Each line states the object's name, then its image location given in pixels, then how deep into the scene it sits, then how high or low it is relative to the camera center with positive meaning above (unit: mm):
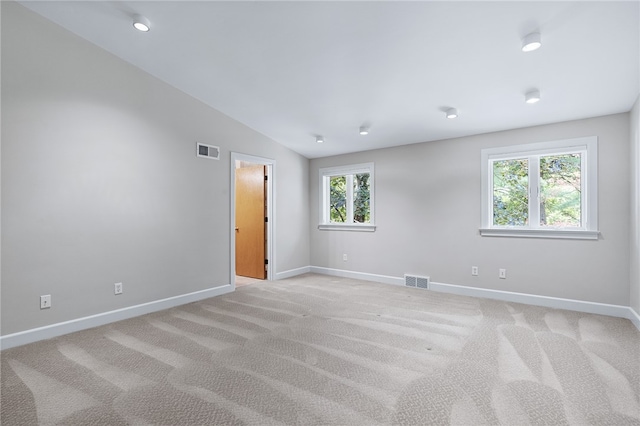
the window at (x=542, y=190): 3746 +269
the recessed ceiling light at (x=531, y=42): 2365 +1309
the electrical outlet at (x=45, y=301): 2988 -864
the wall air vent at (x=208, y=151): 4367 +887
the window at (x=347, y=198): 5666 +264
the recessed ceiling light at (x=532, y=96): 3182 +1191
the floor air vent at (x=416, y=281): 4898 -1139
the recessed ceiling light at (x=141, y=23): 2787 +1743
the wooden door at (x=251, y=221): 5688 -175
